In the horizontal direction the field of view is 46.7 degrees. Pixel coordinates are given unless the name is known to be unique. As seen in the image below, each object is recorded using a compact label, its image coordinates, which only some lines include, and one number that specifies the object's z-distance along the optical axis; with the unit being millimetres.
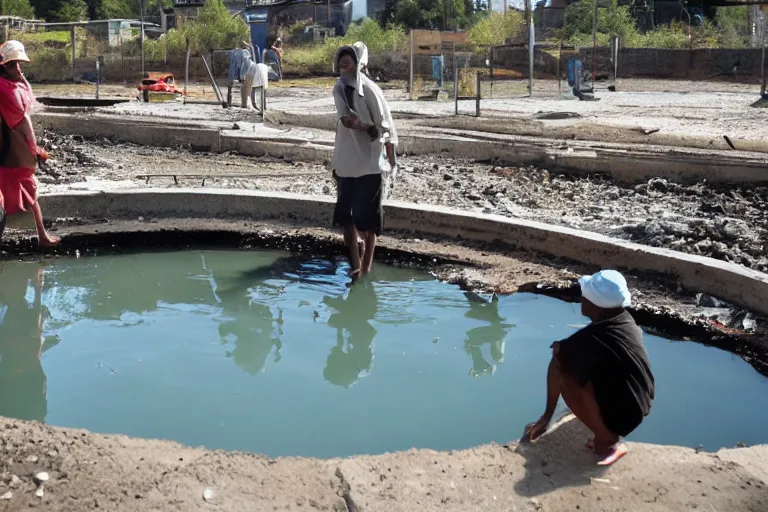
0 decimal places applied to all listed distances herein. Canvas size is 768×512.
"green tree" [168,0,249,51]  42062
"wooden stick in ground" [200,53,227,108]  20436
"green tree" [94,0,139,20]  63375
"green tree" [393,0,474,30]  47531
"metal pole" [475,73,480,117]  16688
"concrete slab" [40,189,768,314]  6344
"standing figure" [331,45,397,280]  6609
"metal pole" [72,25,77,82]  29766
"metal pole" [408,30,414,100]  23683
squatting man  3732
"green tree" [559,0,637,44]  37719
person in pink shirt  7250
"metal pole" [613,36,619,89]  26277
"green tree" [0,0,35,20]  55594
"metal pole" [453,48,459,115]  17794
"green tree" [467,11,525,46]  38156
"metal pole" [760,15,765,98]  20236
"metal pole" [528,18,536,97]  22000
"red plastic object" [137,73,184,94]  23103
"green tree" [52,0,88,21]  58344
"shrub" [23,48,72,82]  36312
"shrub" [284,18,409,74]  38094
